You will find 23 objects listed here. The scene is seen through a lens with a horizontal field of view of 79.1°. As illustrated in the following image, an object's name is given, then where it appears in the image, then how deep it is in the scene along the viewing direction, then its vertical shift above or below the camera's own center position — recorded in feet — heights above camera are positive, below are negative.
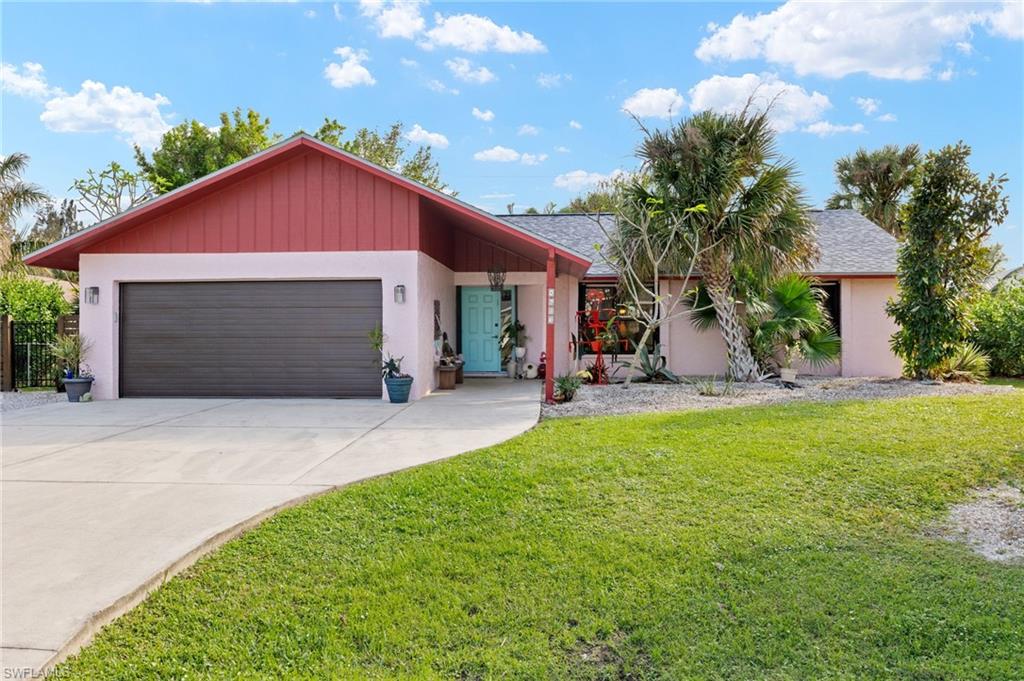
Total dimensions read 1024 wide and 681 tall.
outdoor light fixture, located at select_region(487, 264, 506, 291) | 46.14 +4.48
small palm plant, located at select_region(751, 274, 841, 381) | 40.73 +0.58
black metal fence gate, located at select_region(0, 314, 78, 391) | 40.98 -0.96
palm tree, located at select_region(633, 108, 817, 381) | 37.65 +9.12
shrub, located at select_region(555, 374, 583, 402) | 33.65 -2.79
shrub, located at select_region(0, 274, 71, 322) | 45.34 +2.92
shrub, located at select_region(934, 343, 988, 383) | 38.42 -2.02
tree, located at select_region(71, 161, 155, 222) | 77.92 +18.95
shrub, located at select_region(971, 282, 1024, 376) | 47.24 +0.23
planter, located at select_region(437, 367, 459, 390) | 39.52 -2.61
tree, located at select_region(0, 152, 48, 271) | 76.07 +18.21
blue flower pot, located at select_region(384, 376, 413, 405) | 33.09 -2.71
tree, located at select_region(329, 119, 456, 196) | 95.50 +28.90
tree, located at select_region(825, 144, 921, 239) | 79.77 +20.52
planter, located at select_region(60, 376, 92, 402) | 34.71 -2.71
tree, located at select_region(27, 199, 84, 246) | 115.44 +23.39
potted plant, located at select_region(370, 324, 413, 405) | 33.12 -2.27
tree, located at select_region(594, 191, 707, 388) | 38.24 +6.18
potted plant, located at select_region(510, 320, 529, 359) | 47.09 +0.15
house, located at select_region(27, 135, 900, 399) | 34.91 +3.44
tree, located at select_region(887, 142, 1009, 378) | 35.94 +5.20
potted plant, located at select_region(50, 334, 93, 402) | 34.83 -1.49
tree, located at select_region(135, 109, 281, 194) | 79.05 +23.76
